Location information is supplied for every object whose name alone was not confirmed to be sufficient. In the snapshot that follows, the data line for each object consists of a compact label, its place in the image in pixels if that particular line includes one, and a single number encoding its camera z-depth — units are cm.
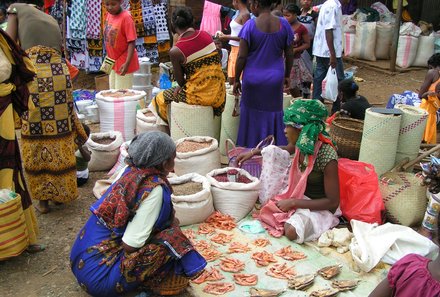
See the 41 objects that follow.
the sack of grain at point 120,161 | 464
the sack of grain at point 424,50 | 1007
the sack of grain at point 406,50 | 1001
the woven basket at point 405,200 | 382
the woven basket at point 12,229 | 309
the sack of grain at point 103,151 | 494
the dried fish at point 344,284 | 302
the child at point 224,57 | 830
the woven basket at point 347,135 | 474
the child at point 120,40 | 577
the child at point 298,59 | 650
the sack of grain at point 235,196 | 389
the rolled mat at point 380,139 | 420
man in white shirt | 627
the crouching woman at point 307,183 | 352
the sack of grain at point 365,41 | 1029
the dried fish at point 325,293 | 294
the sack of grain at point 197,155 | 439
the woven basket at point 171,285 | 290
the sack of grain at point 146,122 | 523
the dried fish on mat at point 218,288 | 301
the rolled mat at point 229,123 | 520
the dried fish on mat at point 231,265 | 324
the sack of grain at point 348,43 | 1063
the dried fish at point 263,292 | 296
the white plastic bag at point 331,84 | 631
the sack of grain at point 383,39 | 1036
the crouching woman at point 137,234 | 267
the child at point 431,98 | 569
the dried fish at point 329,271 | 314
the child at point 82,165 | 450
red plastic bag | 374
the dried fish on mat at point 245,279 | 311
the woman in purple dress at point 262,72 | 446
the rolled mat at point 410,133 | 433
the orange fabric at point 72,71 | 422
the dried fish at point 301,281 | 304
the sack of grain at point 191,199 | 370
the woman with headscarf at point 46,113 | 368
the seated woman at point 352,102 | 523
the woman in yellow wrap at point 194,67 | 454
